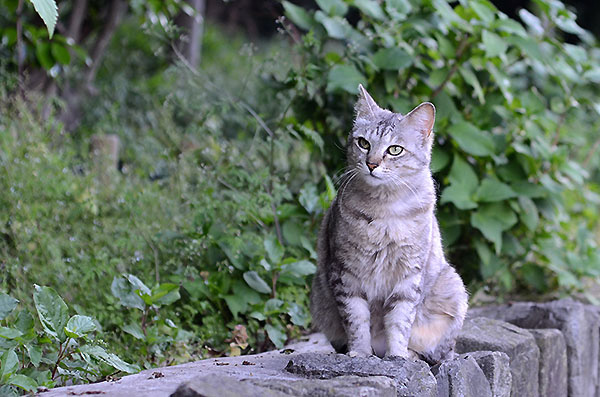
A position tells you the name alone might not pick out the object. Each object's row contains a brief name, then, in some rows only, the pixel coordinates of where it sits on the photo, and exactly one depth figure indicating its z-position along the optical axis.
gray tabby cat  5.66
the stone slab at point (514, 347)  6.32
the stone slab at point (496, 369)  5.55
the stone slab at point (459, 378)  5.12
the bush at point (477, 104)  8.48
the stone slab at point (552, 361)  6.89
